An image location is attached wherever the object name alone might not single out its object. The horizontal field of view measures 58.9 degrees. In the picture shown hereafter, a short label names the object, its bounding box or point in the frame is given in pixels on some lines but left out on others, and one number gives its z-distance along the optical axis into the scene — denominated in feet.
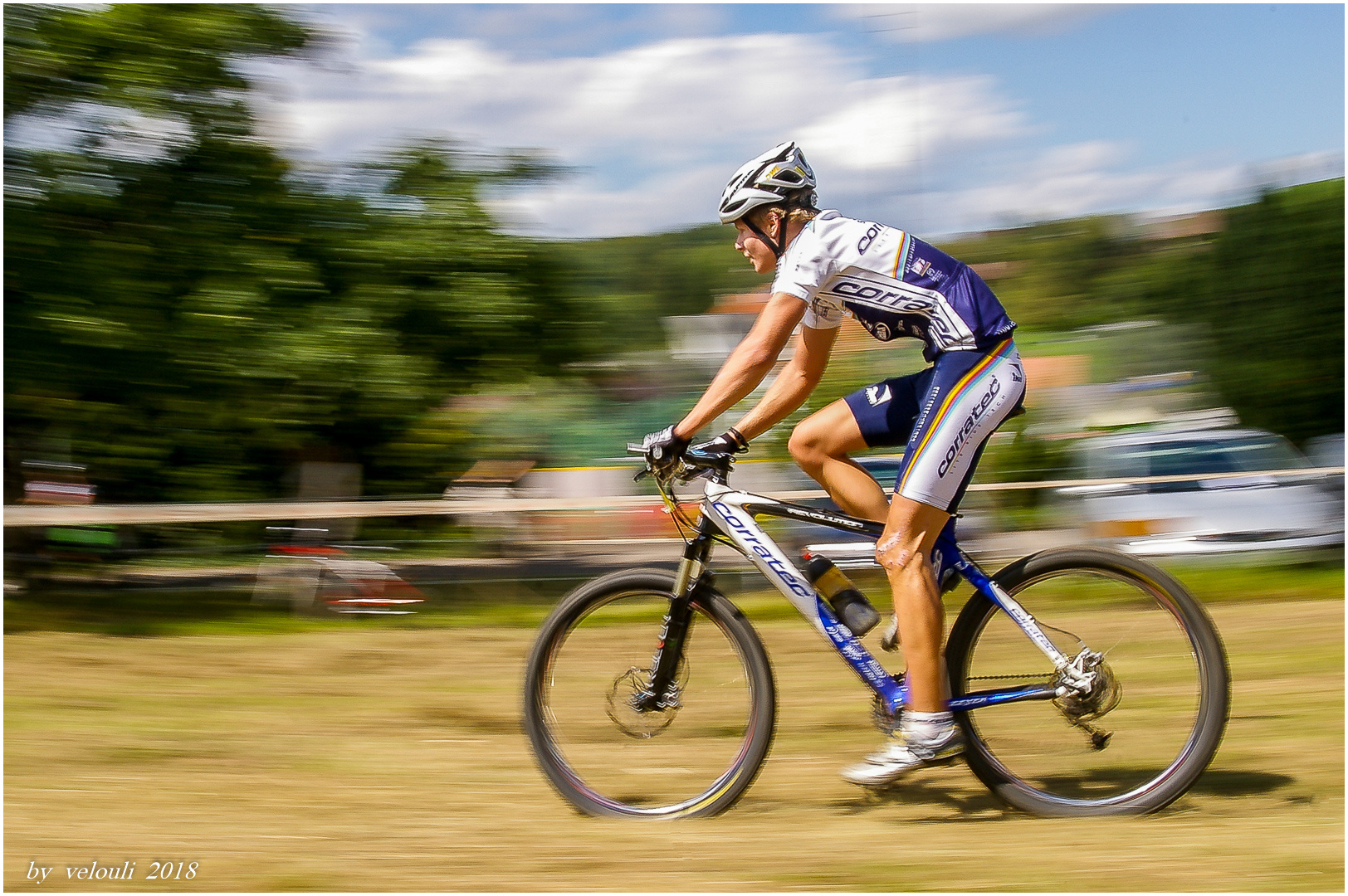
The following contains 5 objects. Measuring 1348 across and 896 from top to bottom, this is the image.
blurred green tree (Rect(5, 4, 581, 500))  25.94
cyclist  12.44
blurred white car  31.12
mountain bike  12.75
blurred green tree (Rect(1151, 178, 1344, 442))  52.44
